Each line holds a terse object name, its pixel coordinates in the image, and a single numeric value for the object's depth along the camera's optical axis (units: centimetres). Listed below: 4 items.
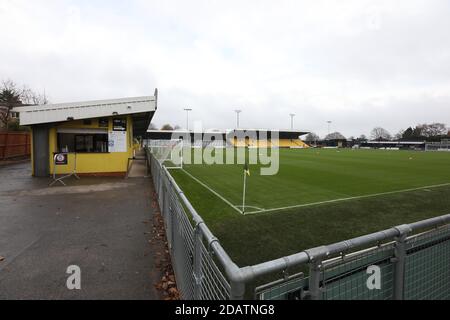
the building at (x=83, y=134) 1302
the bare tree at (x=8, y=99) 3813
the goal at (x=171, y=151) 2016
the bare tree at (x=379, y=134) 13625
